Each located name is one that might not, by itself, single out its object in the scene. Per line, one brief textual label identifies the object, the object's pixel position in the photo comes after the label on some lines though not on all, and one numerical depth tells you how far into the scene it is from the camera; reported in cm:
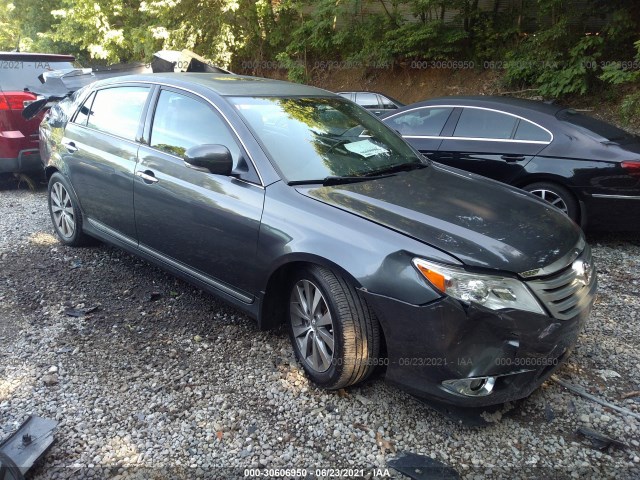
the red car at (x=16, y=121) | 704
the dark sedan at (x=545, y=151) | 521
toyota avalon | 261
